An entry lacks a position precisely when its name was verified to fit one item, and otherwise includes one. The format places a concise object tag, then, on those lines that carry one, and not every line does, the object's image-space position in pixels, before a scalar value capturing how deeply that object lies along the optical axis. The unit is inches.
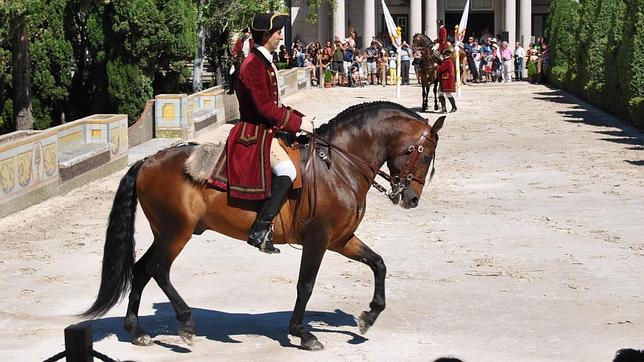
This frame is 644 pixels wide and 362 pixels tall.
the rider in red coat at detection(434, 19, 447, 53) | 1316.4
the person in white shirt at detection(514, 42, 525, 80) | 1844.2
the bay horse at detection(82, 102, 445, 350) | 398.9
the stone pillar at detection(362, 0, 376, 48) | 2361.0
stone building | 2394.2
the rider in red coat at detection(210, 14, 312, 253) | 392.8
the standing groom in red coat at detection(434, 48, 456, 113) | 1275.8
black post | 205.0
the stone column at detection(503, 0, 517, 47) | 2395.4
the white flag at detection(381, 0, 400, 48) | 1497.3
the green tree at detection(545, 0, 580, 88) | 1632.6
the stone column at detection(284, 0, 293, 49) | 2248.5
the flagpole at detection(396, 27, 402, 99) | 1486.2
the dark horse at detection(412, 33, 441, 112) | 1273.4
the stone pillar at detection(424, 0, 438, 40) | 2412.6
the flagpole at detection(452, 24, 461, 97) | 1480.1
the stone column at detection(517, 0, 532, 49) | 2438.5
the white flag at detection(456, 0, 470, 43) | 1510.8
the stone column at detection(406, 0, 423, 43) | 2404.2
